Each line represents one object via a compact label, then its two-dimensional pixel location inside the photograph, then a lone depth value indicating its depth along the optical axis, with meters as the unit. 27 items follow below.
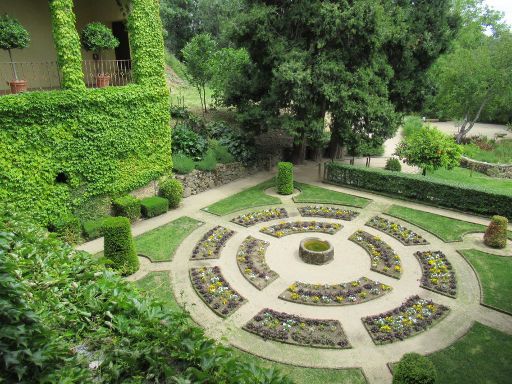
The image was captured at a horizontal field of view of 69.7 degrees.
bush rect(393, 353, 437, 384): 7.21
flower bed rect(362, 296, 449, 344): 10.15
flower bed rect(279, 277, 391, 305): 11.63
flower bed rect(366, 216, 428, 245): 15.15
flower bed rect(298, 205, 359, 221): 17.52
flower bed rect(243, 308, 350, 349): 9.97
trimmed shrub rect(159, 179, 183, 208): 18.27
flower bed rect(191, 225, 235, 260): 14.23
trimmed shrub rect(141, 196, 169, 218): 17.28
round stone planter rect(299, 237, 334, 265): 13.64
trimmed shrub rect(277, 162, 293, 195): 19.94
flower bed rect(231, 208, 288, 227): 17.02
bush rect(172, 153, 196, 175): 19.60
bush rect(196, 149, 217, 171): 20.44
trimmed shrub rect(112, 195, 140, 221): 16.38
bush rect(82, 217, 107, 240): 15.20
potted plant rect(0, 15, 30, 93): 12.11
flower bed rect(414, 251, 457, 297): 12.16
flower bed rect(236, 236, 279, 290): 12.71
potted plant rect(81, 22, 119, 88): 14.38
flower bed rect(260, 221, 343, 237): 16.06
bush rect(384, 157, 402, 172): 23.80
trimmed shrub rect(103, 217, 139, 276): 12.27
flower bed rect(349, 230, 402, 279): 13.16
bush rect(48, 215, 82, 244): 14.41
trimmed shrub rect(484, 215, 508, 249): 14.25
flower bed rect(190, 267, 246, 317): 11.31
